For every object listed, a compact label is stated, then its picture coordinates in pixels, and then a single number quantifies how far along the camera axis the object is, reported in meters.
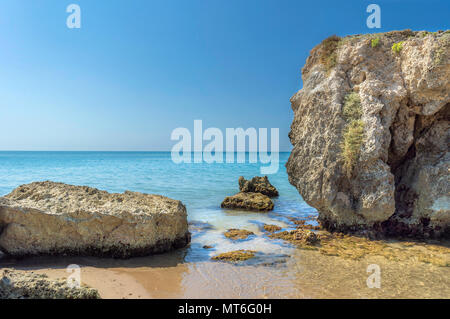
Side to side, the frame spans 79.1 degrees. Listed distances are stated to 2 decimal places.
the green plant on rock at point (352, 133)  8.90
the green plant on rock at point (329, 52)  10.04
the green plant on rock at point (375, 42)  9.44
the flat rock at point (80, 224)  6.86
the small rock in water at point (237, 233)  9.53
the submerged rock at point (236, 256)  7.46
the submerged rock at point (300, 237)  8.74
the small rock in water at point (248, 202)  14.43
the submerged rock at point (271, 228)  10.42
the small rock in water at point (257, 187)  18.58
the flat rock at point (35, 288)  4.03
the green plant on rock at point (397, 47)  9.09
